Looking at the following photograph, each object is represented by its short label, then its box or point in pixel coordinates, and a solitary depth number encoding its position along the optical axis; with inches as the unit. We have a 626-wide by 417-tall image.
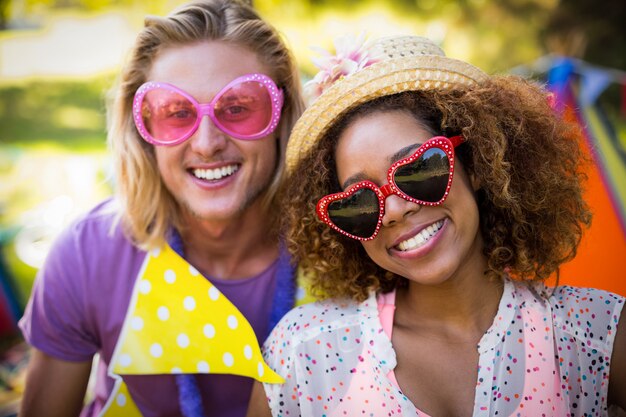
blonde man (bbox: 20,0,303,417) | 33.2
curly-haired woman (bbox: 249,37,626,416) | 28.3
